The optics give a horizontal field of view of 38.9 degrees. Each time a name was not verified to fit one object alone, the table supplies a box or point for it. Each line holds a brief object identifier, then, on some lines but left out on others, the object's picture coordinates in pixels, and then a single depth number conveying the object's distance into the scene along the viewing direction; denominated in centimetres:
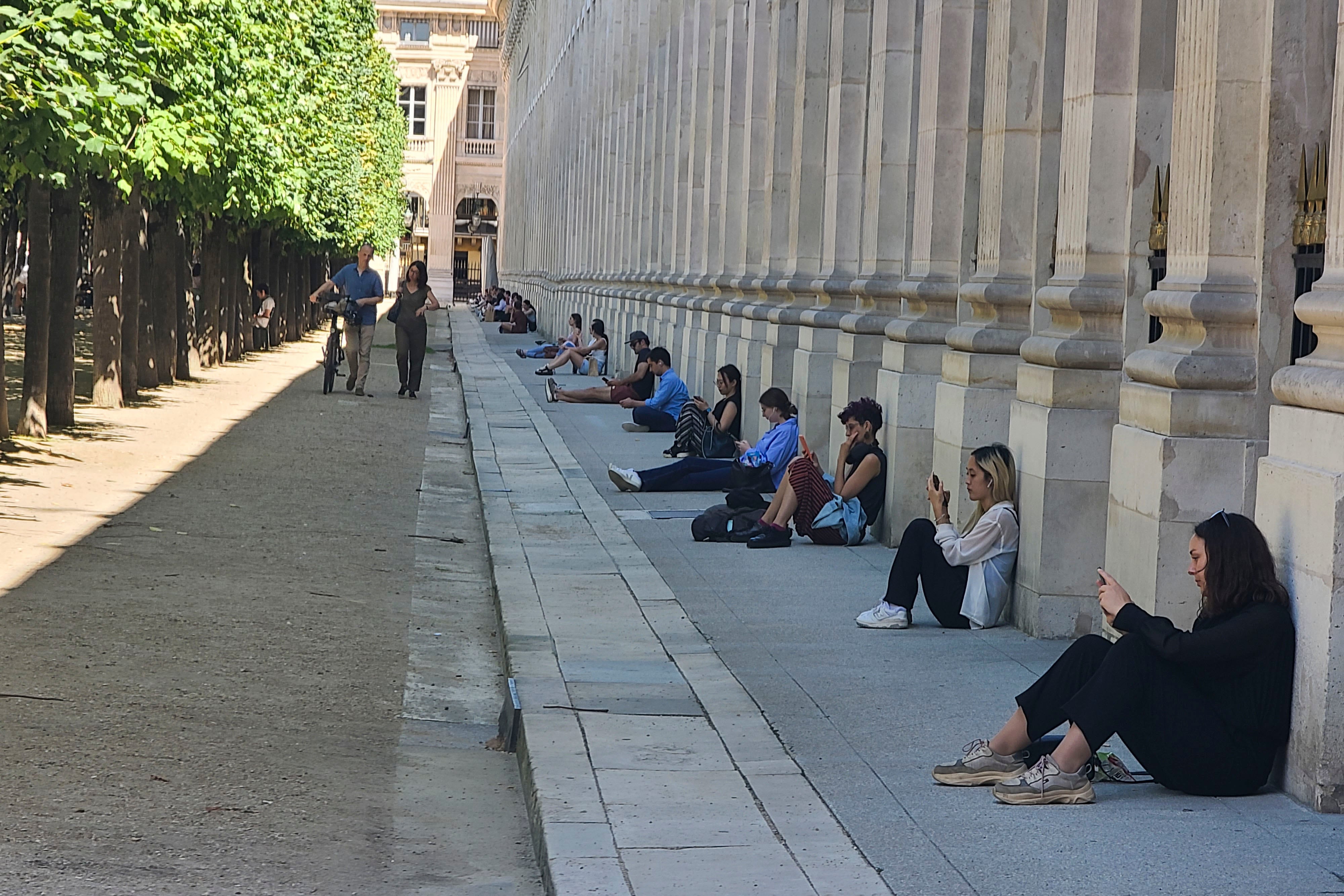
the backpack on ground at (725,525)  1271
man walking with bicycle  2539
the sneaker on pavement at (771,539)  1232
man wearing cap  2542
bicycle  2748
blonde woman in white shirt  928
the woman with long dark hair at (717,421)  1712
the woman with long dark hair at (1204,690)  600
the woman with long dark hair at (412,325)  2600
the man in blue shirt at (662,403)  2181
